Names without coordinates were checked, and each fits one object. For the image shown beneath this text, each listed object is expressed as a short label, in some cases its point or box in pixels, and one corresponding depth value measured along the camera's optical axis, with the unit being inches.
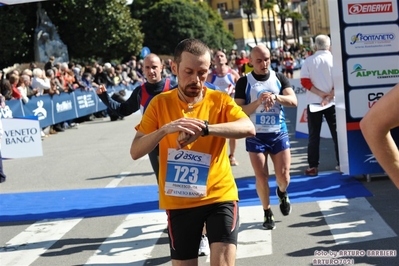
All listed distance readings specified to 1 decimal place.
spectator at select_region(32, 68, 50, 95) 847.1
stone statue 1455.5
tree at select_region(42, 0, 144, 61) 1505.9
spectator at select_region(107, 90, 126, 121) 418.9
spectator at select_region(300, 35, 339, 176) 439.8
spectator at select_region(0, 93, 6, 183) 423.7
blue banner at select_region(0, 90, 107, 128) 758.5
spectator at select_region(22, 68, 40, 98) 810.2
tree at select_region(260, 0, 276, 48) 3693.4
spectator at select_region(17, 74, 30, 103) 772.6
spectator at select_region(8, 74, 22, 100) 760.3
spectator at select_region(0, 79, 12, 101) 737.5
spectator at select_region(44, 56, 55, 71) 965.2
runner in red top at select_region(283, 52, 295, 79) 1738.4
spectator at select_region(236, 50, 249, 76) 865.4
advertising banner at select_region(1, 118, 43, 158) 561.9
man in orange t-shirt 184.5
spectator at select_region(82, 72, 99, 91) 1032.9
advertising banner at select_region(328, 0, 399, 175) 386.0
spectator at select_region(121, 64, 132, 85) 1217.9
